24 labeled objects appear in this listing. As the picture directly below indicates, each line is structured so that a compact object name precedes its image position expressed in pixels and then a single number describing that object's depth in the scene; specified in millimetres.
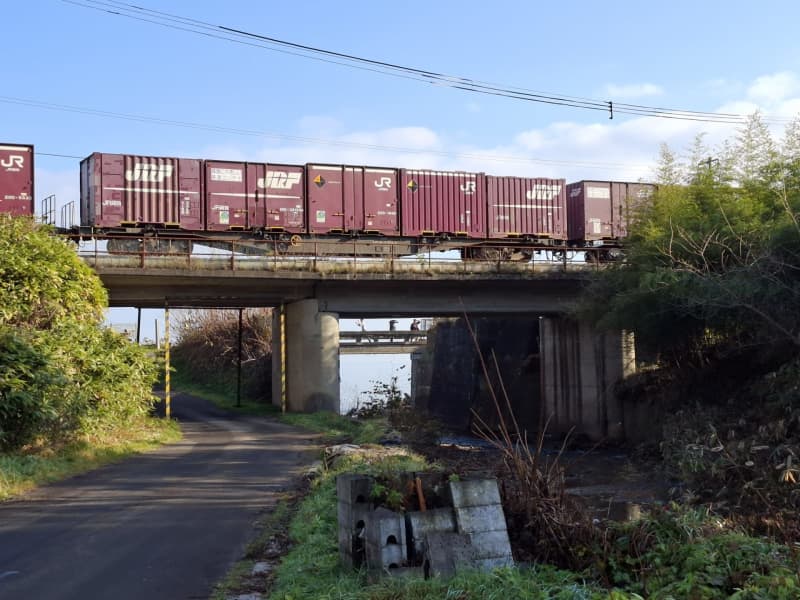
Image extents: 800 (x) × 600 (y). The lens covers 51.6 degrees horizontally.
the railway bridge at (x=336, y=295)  27656
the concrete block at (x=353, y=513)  6869
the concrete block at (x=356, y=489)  7047
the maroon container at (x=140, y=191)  28594
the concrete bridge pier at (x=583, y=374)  32125
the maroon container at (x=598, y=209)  35969
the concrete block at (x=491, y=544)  6562
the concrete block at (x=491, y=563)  6410
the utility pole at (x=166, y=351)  26866
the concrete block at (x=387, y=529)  6457
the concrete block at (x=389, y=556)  6406
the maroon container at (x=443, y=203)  32781
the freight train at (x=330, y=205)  28781
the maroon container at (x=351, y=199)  31297
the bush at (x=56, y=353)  14969
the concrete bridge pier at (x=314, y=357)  29500
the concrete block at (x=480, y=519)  6648
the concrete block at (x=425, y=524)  6508
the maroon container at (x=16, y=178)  26609
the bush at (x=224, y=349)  41281
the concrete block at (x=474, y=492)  6723
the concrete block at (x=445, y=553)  6277
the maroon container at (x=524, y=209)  34156
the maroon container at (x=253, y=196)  30109
